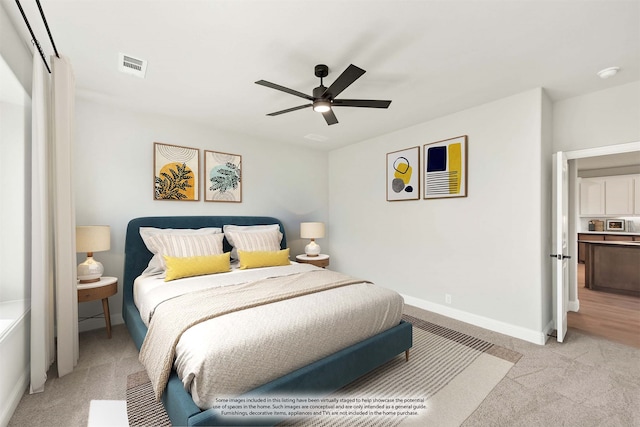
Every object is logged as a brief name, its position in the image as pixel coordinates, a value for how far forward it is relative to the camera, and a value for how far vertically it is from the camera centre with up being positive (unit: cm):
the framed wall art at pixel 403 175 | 383 +54
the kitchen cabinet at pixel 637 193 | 594 +38
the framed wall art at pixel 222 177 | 386 +52
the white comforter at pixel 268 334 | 145 -75
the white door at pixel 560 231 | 270 -20
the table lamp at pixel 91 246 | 261 -30
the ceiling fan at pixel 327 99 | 210 +92
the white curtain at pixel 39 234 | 196 -14
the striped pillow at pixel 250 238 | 350 -33
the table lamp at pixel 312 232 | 435 -31
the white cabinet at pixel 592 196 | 648 +35
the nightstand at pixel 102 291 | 259 -73
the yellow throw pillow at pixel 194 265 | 271 -53
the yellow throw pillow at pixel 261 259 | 321 -54
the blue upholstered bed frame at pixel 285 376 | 142 -100
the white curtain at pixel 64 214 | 216 +0
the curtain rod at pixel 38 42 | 160 +117
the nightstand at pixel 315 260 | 422 -72
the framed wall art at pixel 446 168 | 333 +55
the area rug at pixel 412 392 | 176 -130
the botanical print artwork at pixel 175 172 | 348 +54
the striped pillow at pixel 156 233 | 296 -24
